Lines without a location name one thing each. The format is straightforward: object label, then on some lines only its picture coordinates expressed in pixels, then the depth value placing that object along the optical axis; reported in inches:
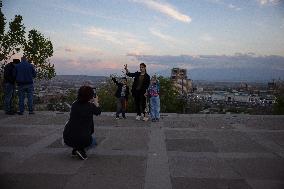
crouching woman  154.7
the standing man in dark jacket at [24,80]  292.7
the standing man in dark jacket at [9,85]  294.9
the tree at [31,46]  500.4
